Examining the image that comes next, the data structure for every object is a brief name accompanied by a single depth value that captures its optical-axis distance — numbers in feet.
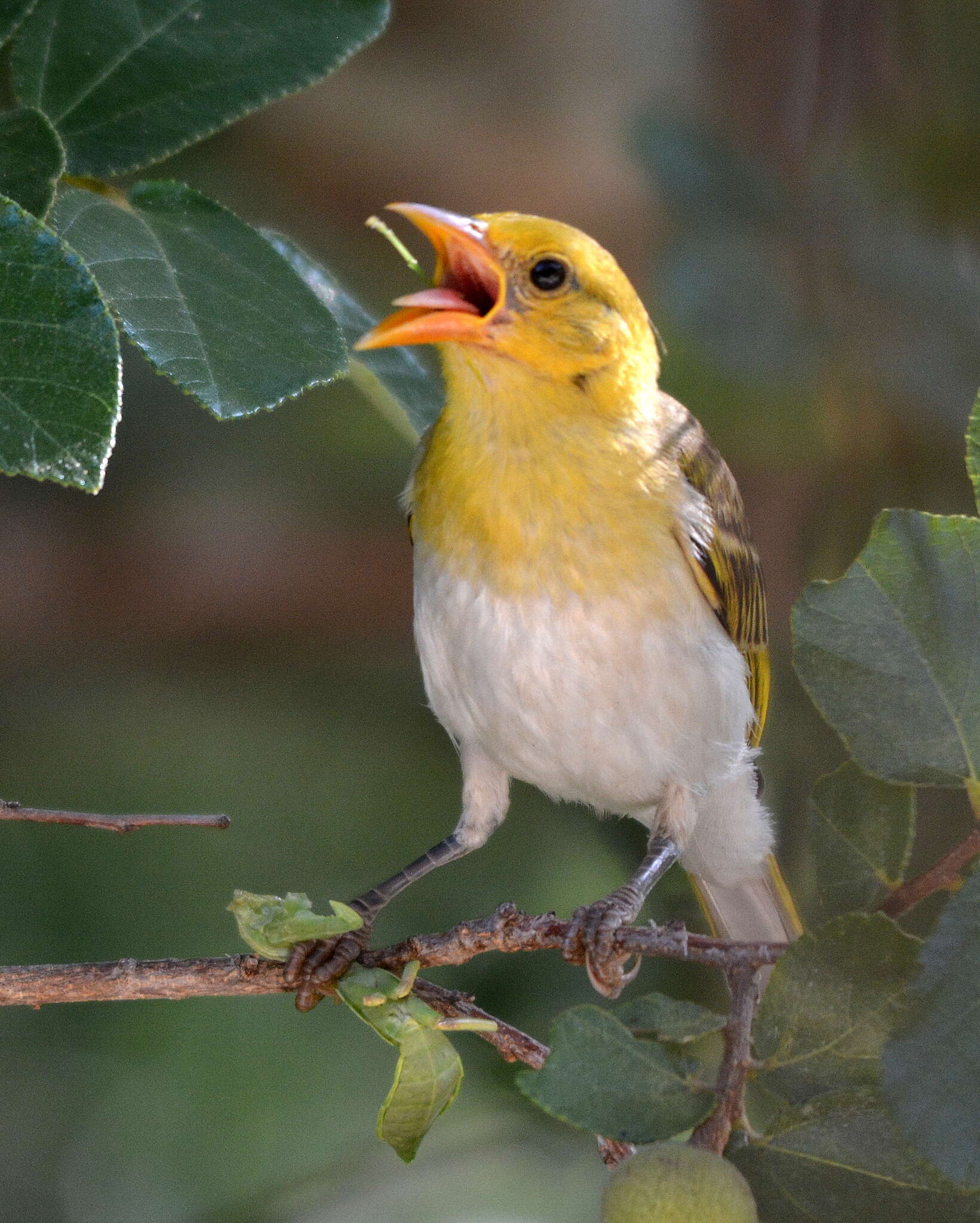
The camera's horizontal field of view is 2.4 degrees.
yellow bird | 10.62
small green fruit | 10.34
